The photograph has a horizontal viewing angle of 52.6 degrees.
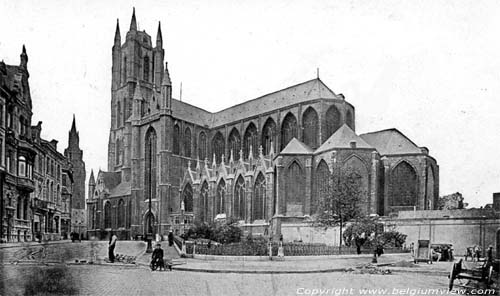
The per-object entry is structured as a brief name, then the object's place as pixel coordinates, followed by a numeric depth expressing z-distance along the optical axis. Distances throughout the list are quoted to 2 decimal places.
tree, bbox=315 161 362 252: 38.81
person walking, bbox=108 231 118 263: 20.98
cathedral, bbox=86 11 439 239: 47.38
